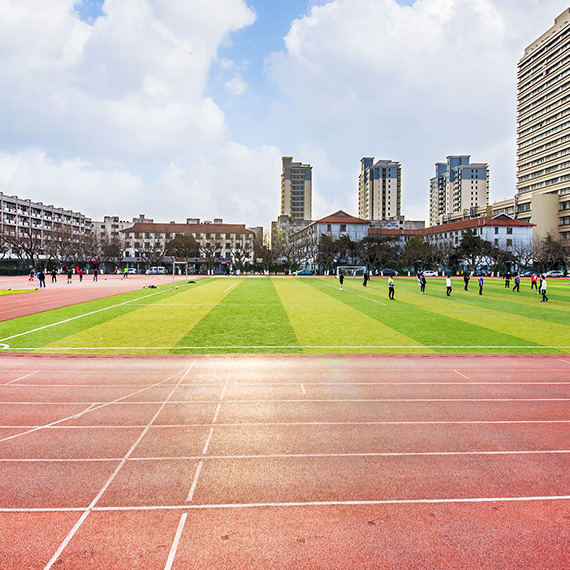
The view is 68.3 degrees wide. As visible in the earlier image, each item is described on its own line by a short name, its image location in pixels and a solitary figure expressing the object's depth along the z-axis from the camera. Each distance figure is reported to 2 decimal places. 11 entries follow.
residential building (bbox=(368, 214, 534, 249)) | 92.06
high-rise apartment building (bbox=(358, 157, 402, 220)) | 179.38
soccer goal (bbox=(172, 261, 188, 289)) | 102.74
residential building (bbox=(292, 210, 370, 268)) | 105.00
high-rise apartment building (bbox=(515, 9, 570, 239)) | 100.50
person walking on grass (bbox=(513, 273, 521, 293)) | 40.16
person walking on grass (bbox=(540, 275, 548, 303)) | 31.20
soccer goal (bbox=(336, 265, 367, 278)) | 86.64
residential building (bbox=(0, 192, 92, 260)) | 100.19
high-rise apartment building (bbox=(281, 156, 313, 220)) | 176.88
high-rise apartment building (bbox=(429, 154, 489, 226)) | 167.25
